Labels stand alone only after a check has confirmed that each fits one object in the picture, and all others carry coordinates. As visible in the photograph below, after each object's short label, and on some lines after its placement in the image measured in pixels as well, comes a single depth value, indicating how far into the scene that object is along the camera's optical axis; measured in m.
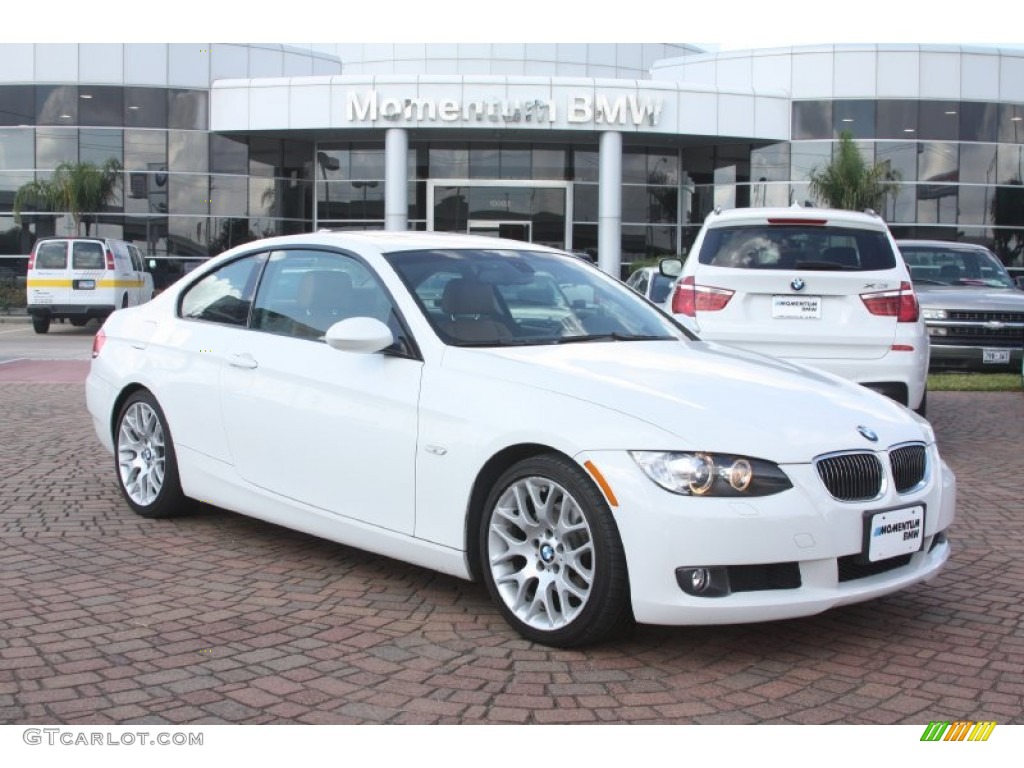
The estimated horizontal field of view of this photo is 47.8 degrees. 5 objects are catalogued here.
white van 23.64
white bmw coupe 4.06
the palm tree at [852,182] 33.88
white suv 8.44
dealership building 34.19
